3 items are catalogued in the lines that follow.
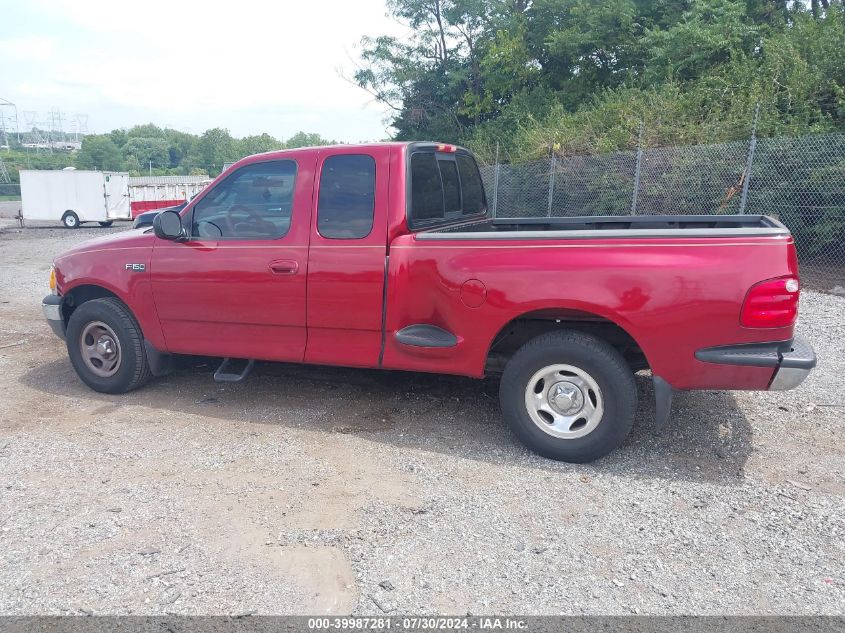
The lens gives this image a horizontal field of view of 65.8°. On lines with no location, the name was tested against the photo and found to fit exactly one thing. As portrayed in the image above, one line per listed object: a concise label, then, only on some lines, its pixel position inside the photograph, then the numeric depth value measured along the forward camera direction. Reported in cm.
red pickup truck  371
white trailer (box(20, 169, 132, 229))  3022
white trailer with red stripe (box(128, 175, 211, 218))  3209
